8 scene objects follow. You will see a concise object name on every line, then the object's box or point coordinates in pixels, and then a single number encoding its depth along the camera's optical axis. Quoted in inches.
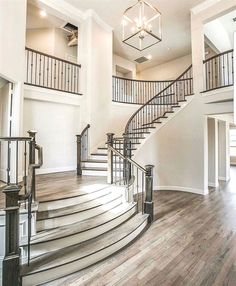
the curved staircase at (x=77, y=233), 92.5
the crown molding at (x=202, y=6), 228.4
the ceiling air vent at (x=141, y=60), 384.7
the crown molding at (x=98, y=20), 251.4
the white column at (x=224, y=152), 316.8
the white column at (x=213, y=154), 275.7
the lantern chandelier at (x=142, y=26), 132.9
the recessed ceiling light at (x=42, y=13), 235.7
